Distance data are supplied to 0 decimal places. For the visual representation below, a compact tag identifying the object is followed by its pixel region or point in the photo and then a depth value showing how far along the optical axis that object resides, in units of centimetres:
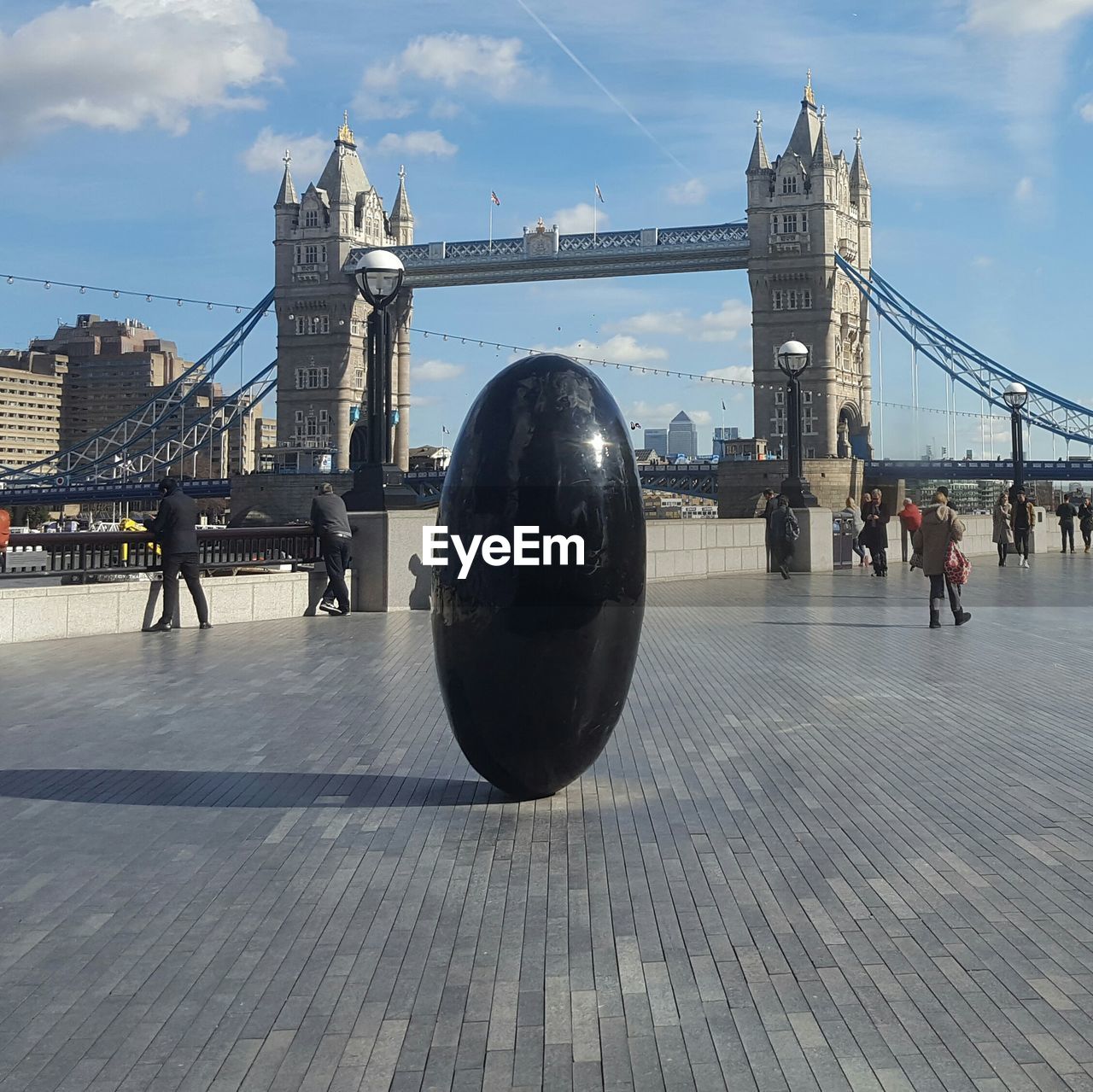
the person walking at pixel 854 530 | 2198
